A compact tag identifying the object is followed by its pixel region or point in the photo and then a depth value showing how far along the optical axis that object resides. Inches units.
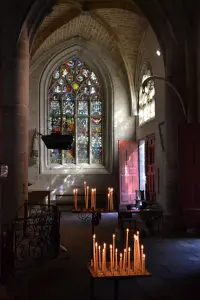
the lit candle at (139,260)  152.9
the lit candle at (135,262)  153.9
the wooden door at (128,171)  551.2
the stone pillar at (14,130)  329.4
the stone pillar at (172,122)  379.2
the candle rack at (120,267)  151.3
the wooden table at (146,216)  350.0
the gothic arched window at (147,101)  493.7
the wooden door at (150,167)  470.0
